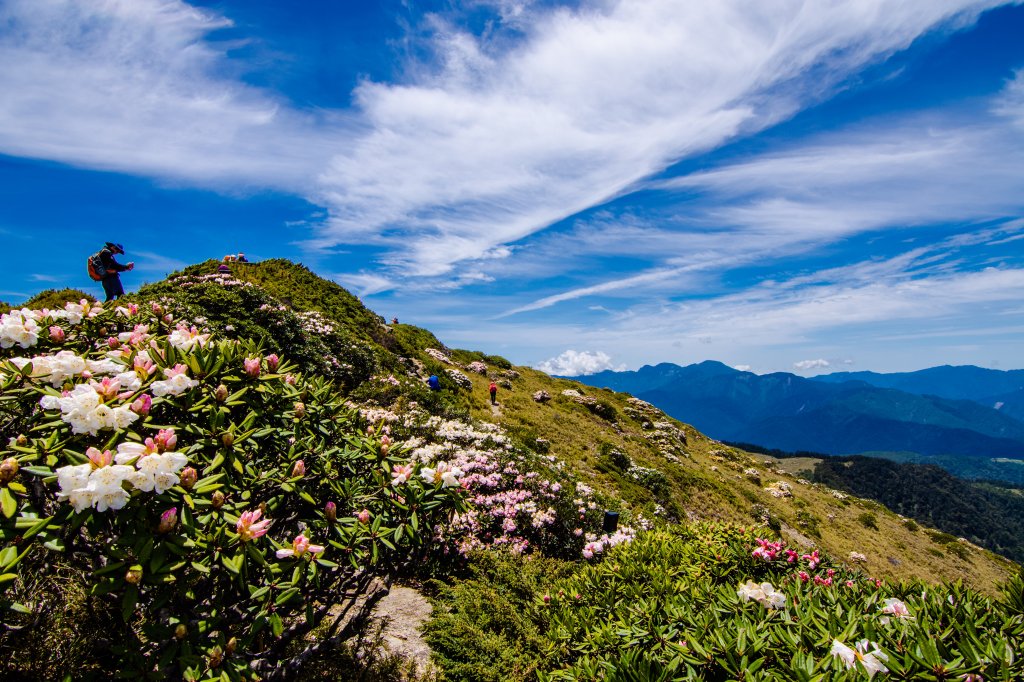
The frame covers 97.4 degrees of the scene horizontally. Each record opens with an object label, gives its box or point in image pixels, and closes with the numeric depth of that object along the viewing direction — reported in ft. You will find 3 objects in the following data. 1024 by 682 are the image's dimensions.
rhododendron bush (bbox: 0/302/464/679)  10.09
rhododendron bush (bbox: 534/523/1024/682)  10.78
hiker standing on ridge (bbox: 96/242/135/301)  53.72
